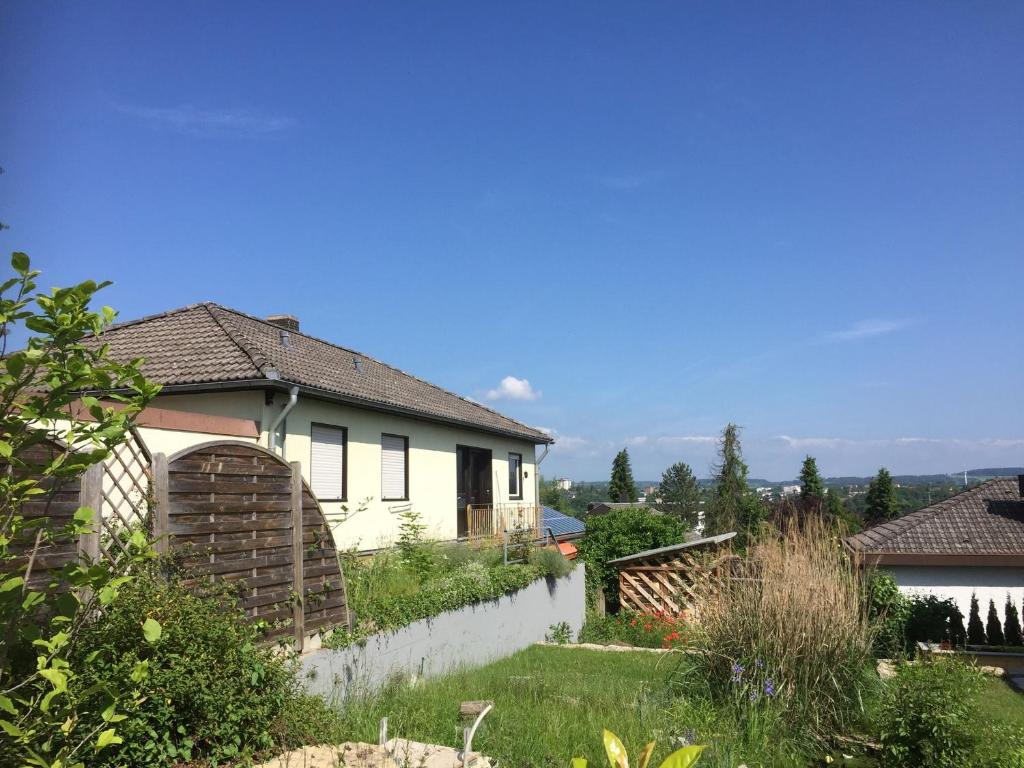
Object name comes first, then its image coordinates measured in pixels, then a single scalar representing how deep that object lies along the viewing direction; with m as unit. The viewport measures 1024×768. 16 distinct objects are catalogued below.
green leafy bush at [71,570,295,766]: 4.66
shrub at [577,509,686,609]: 22.34
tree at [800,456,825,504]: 51.19
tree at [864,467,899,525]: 56.19
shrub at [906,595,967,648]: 15.97
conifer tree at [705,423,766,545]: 44.00
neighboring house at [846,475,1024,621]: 18.70
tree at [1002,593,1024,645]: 16.83
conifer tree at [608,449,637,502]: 80.06
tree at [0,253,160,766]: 2.52
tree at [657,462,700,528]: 71.56
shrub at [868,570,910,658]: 14.81
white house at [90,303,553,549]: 11.45
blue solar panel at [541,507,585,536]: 24.45
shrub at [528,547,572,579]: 17.09
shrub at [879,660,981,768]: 5.76
